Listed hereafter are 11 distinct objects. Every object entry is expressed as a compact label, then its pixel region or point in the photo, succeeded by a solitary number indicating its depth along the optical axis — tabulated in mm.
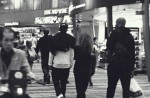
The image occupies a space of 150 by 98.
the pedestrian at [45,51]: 17219
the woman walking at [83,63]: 11578
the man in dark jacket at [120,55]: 10914
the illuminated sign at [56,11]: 67938
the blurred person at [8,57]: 6750
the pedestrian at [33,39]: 36906
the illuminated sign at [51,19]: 65212
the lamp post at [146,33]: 20434
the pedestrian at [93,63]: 11828
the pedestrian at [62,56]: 11961
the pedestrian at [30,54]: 17628
